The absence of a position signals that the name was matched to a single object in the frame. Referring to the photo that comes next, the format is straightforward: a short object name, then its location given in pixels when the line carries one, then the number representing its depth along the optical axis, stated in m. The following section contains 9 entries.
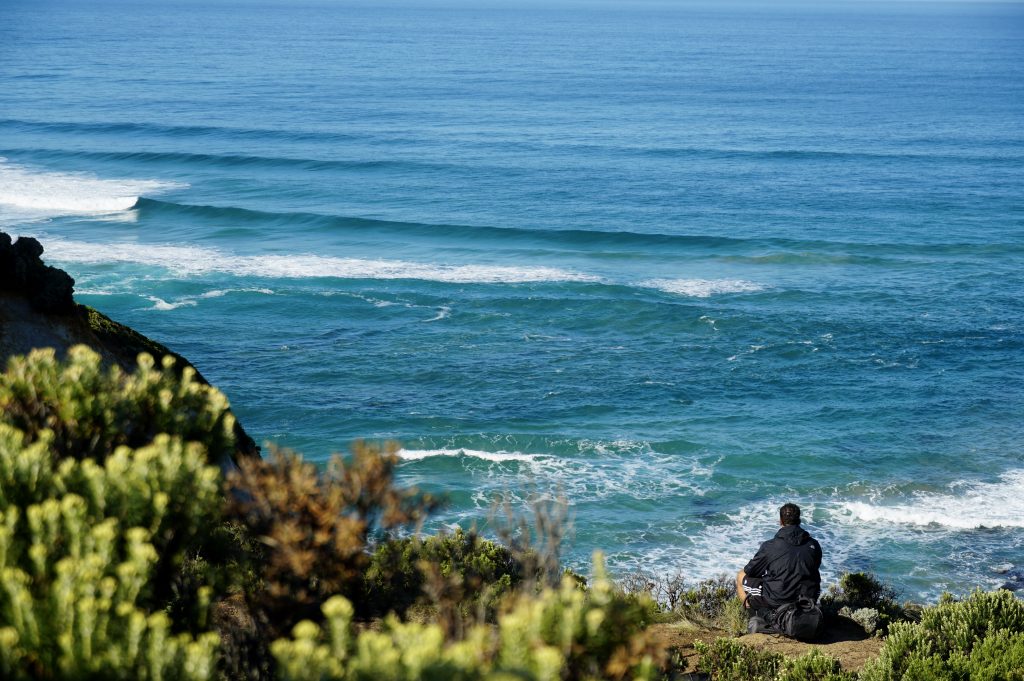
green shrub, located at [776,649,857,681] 18.53
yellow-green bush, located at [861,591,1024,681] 18.47
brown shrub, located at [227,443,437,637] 13.56
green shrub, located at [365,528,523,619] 15.89
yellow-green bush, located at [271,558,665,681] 8.61
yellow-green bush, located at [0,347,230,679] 9.06
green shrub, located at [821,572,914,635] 23.34
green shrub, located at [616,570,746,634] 22.80
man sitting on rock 21.09
